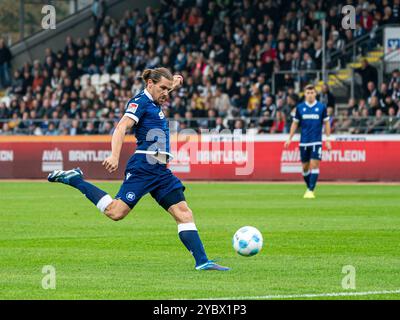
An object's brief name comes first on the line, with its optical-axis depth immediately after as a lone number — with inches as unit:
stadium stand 1312.7
